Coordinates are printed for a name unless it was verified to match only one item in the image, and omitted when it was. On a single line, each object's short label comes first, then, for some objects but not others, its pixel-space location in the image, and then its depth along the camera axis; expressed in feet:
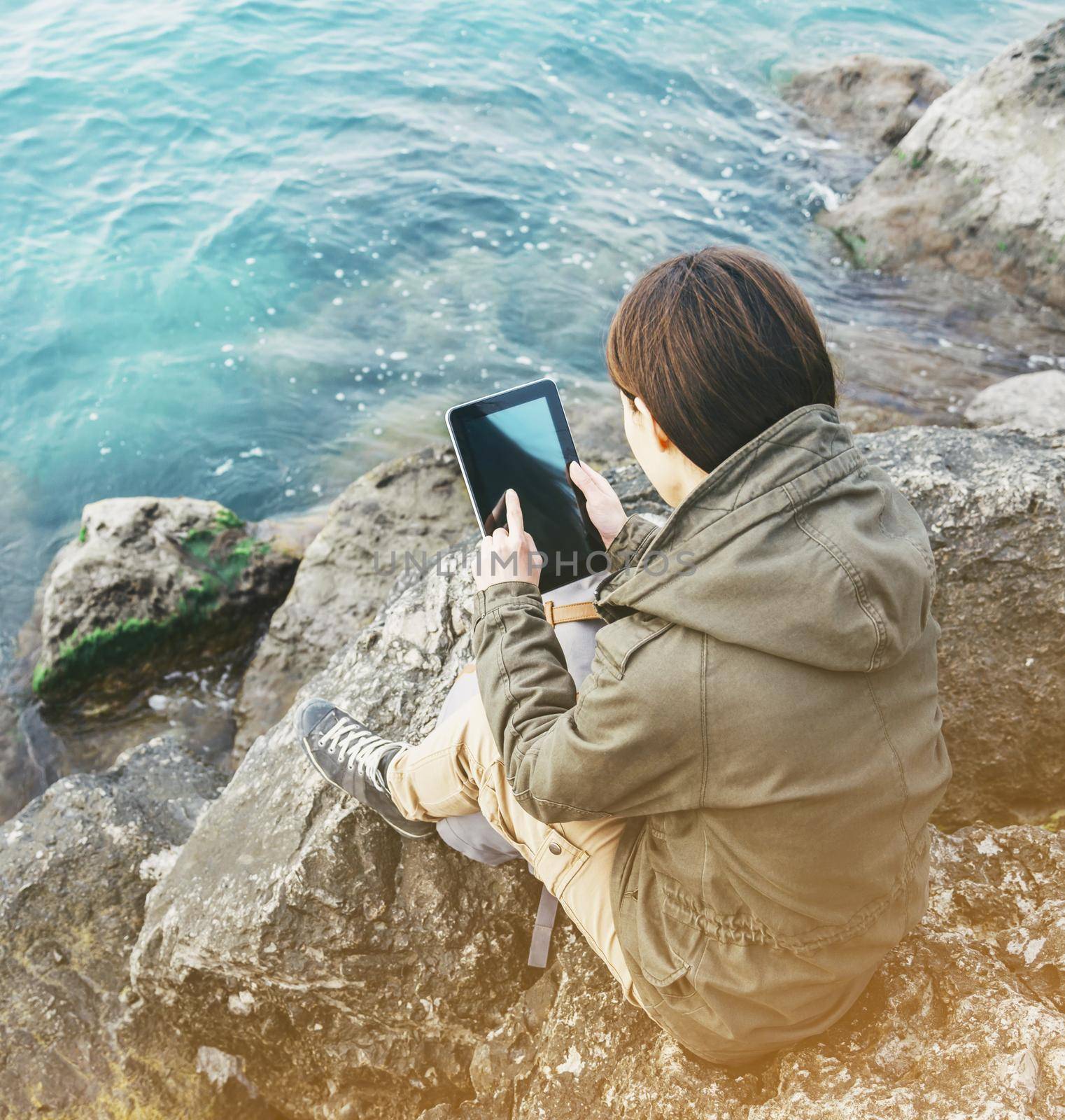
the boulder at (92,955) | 10.40
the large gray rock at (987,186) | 29.50
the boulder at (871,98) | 42.63
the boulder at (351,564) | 17.30
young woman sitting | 5.36
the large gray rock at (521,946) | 7.40
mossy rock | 17.72
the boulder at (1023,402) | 22.13
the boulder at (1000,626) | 10.89
